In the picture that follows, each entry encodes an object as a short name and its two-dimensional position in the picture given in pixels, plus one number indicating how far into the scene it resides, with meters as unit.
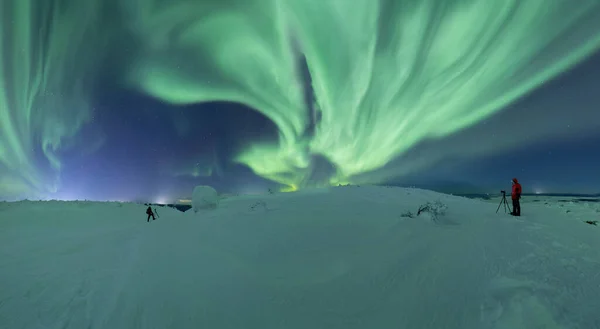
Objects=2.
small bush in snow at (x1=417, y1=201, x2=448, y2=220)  11.62
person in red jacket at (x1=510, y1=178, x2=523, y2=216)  13.05
